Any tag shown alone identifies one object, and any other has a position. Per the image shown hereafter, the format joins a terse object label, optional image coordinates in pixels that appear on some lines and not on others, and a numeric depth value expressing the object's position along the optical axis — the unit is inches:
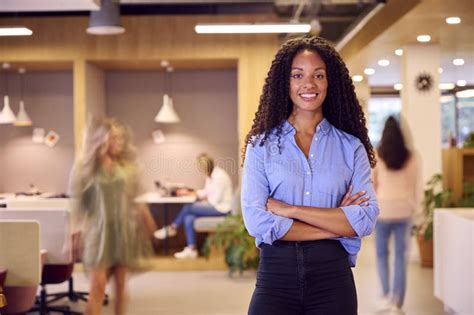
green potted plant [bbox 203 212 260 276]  215.0
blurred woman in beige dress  149.4
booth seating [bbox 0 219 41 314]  151.9
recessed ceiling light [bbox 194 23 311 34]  209.5
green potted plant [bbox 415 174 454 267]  246.4
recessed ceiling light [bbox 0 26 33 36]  155.0
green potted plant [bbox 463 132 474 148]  213.9
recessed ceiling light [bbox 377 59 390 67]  230.4
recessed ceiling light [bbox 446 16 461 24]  188.3
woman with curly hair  78.0
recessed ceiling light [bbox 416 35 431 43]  230.5
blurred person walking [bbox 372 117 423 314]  179.9
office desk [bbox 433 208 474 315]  169.8
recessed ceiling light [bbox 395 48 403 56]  244.7
